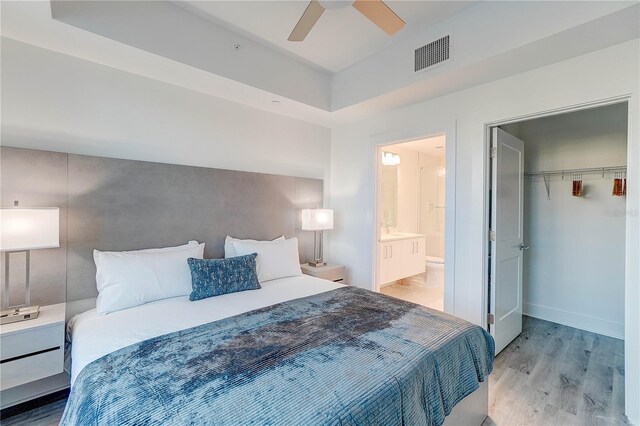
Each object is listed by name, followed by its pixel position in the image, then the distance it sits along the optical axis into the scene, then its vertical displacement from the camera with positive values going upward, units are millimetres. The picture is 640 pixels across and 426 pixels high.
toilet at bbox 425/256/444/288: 4797 -1011
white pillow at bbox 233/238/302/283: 2854 -477
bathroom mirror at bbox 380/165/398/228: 4863 +257
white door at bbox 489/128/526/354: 2674 -244
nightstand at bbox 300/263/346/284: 3492 -744
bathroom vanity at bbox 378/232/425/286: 4047 -666
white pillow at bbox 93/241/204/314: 2062 -506
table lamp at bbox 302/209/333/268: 3535 -108
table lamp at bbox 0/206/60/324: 1748 -172
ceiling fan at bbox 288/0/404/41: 1712 +1239
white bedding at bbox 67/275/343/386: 1552 -711
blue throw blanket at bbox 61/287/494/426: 1039 -704
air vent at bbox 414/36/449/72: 2428 +1374
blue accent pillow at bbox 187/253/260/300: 2324 -551
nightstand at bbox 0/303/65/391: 1650 -837
